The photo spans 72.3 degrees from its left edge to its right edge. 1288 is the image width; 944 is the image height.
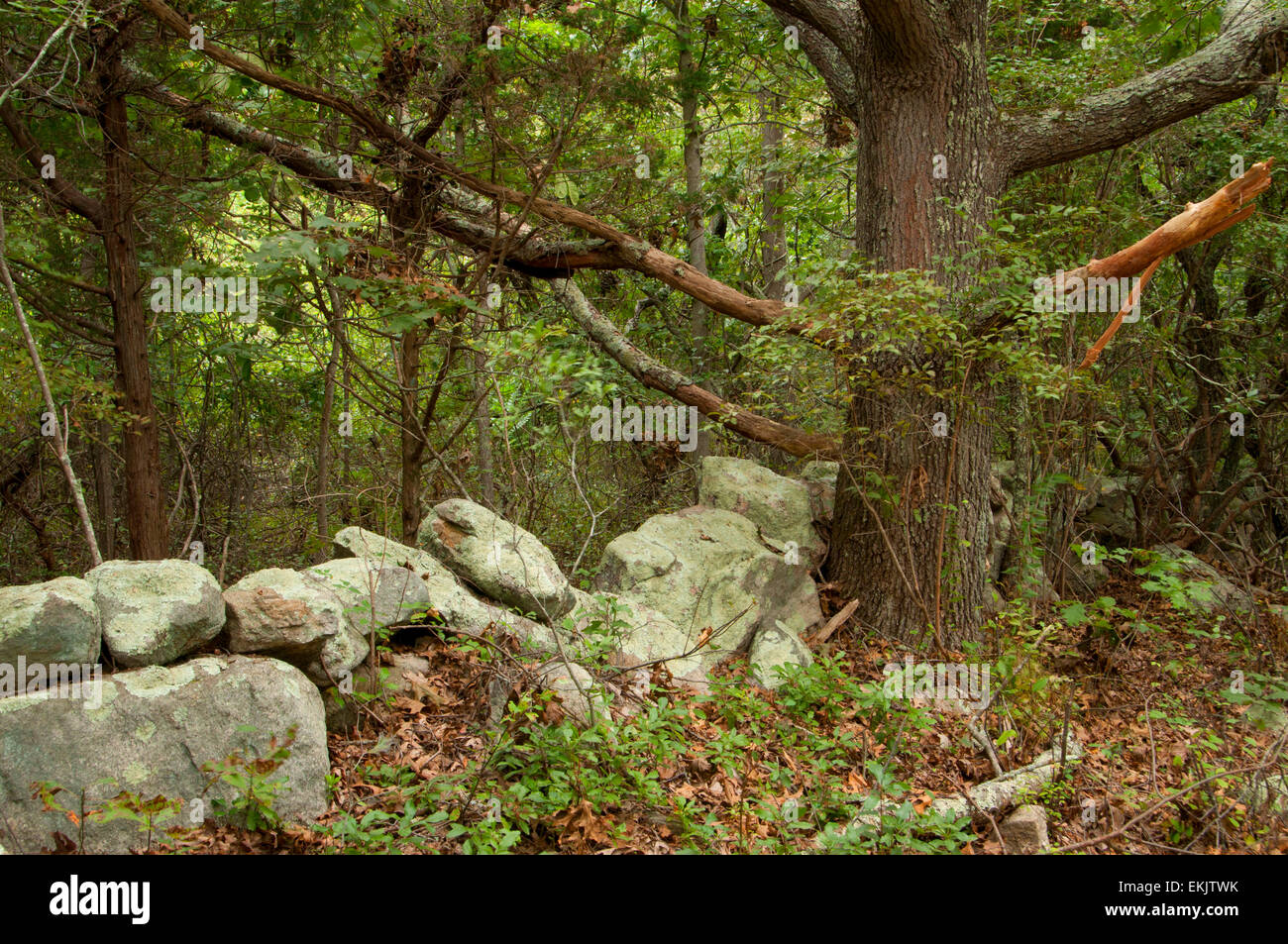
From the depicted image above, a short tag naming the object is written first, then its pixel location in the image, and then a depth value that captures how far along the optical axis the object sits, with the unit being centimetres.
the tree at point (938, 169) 627
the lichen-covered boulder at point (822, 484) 744
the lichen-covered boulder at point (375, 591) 453
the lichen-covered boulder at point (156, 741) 317
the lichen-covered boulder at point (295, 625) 400
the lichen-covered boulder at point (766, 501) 713
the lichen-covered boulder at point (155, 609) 363
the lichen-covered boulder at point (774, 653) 572
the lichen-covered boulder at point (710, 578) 613
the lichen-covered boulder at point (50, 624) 333
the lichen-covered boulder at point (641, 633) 521
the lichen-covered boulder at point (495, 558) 534
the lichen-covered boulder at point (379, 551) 501
